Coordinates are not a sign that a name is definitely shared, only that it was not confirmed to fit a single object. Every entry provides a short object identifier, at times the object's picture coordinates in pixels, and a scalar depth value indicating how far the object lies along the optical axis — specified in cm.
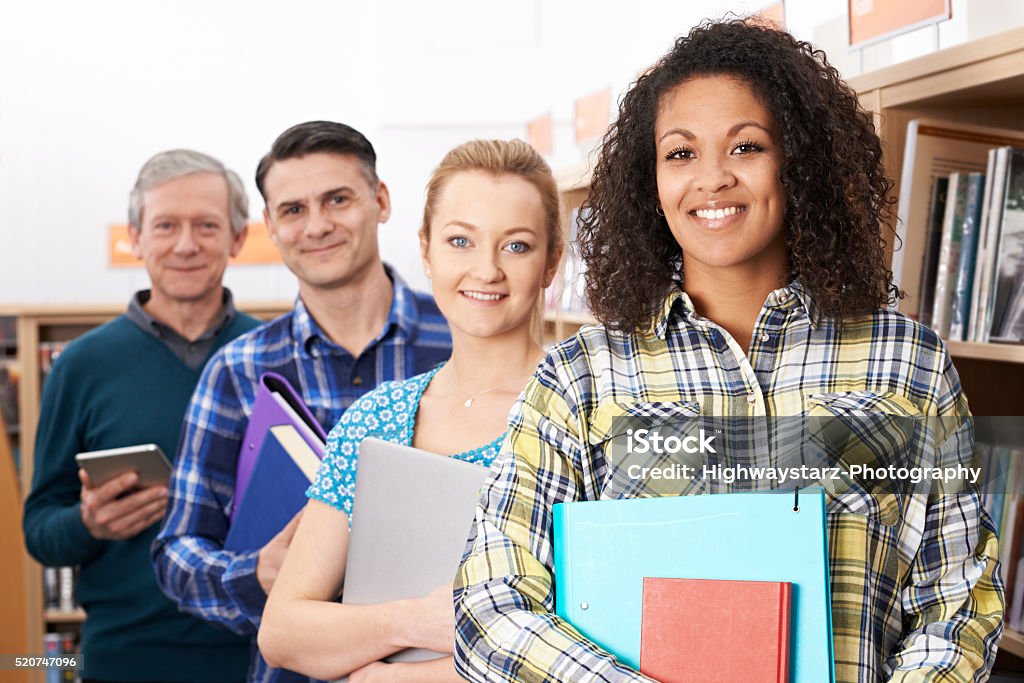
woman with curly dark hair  223
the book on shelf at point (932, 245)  272
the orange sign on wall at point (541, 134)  457
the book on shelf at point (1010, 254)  264
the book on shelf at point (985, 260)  266
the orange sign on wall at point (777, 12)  305
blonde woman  251
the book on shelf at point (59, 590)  468
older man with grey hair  302
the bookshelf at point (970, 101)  257
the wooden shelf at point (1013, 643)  262
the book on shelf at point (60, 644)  460
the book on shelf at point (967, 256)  270
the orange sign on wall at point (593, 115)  393
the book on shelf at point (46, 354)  468
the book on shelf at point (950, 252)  271
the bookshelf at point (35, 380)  458
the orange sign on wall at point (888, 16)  266
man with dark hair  282
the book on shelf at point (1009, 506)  265
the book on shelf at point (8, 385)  473
